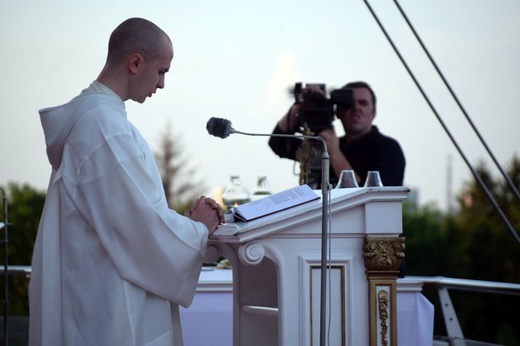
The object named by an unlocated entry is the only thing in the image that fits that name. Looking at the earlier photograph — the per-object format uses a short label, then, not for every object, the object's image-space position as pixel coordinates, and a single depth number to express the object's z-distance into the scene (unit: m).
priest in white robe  6.32
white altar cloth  9.14
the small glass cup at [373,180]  7.83
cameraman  10.77
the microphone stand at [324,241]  6.09
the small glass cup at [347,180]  8.03
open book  6.67
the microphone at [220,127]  6.44
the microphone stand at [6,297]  9.21
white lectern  6.64
